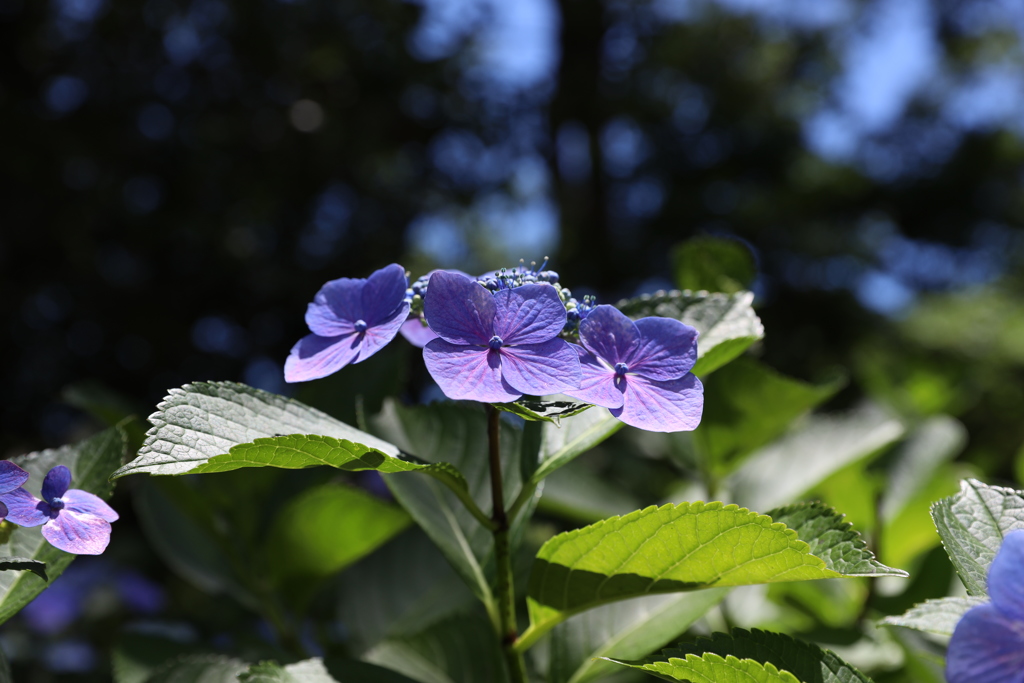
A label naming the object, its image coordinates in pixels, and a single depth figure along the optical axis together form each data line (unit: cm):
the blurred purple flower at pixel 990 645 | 37
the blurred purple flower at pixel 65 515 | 42
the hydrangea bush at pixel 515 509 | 41
